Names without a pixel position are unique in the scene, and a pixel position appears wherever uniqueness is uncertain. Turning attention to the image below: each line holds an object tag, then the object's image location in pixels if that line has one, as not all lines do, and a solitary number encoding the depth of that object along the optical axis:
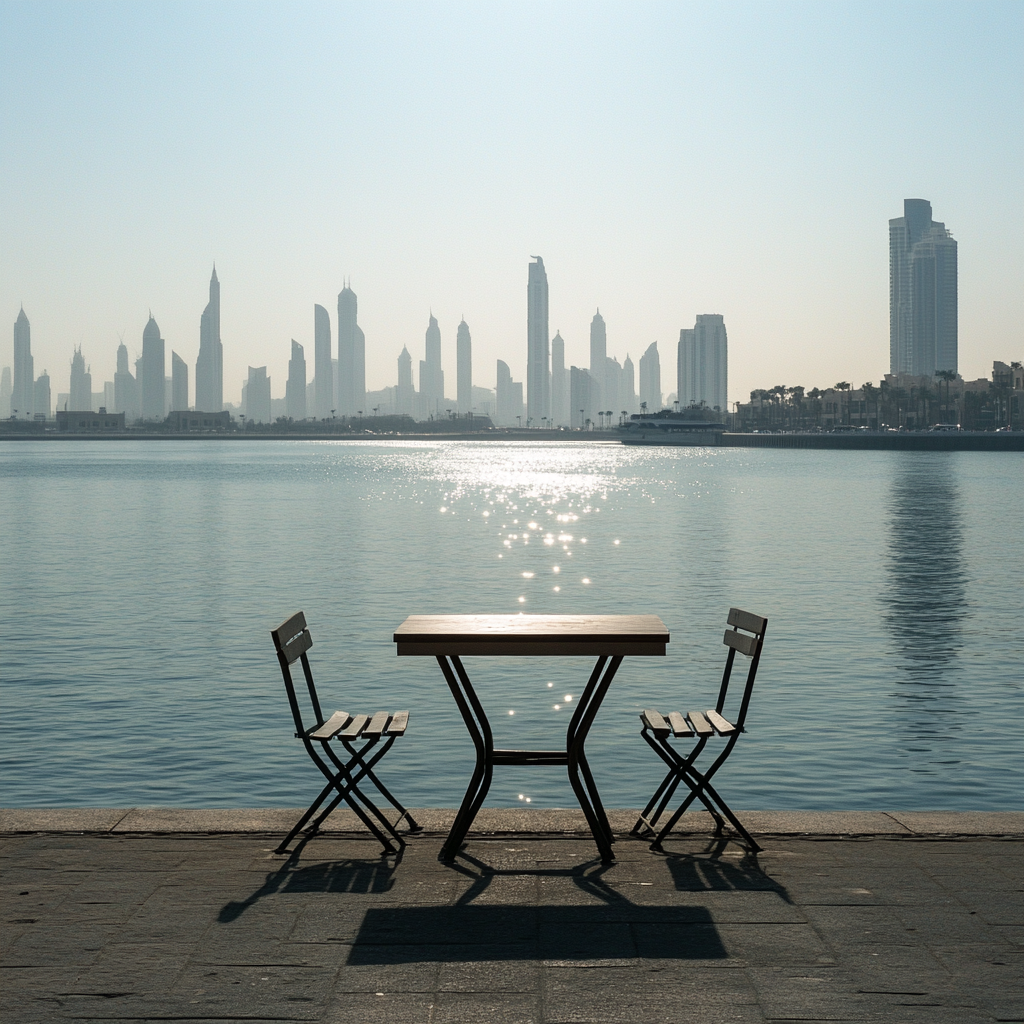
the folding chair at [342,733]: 6.80
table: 6.57
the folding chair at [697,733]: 6.92
